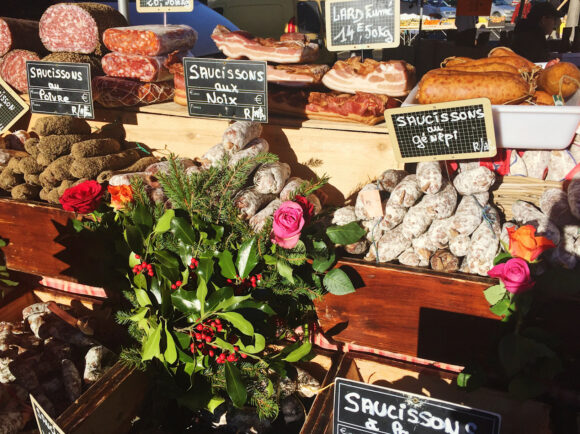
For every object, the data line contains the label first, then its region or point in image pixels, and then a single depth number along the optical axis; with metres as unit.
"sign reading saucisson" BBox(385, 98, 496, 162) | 1.77
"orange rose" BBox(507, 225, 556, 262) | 1.51
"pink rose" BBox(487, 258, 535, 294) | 1.48
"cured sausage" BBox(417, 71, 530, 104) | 1.90
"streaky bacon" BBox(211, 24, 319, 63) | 2.72
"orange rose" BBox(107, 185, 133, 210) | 1.91
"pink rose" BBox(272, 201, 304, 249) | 1.55
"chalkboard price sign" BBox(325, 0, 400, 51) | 2.17
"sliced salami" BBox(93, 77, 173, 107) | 2.84
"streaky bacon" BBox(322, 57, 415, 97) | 2.49
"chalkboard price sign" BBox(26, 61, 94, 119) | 2.61
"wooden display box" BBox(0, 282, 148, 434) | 1.70
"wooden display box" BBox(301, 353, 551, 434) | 1.73
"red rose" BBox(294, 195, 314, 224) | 1.68
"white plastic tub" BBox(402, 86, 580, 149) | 1.78
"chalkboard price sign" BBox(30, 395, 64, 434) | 1.54
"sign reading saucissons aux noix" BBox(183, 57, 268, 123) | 2.25
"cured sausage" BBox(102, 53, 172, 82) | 2.97
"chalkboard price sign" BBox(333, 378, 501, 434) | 1.34
